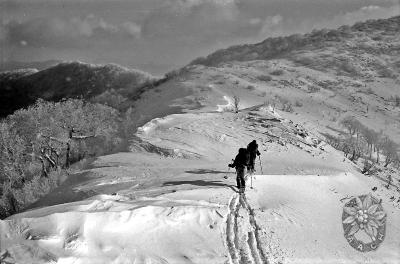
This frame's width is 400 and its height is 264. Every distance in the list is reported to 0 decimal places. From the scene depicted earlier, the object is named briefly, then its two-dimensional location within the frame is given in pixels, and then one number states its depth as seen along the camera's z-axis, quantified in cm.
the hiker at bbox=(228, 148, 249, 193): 1631
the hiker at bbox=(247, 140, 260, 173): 1820
